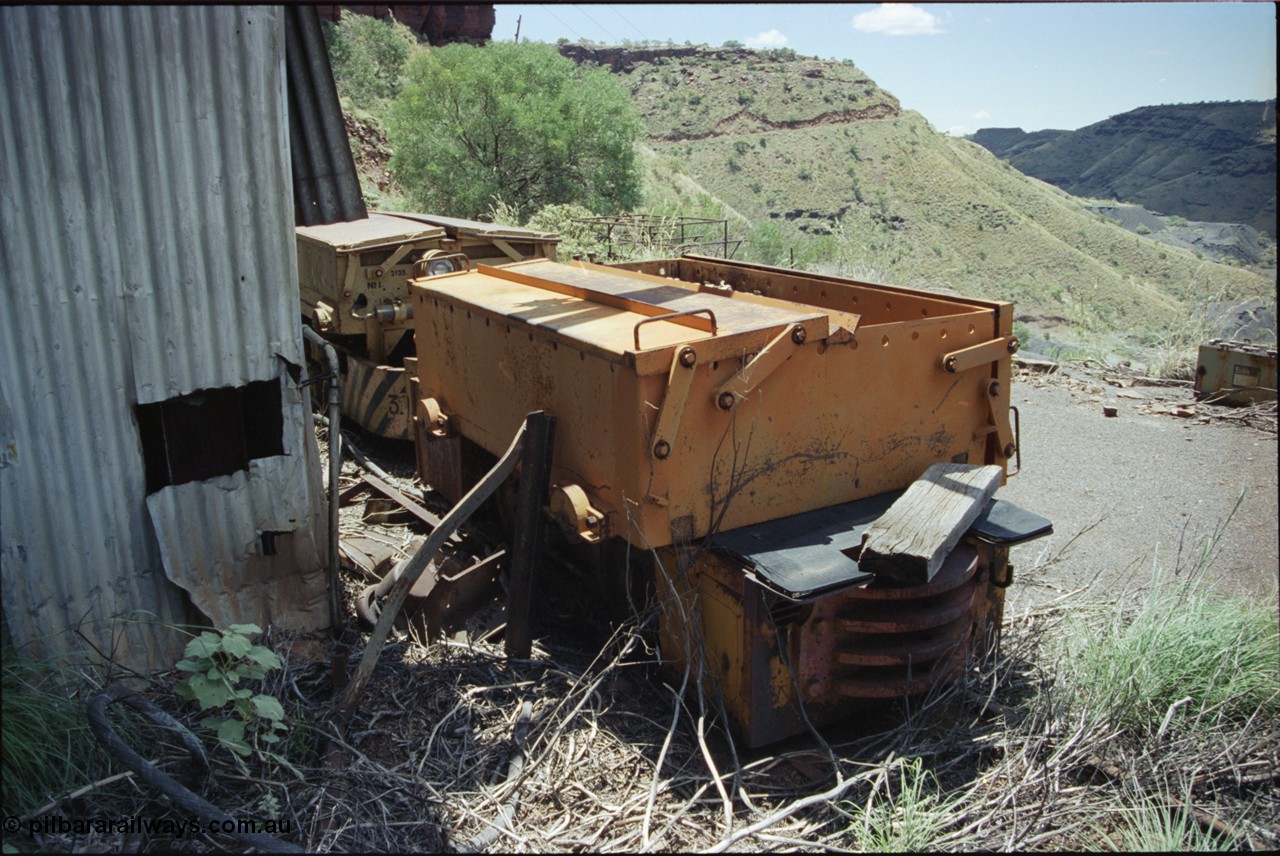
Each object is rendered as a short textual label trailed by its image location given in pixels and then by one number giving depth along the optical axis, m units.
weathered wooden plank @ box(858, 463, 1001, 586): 3.16
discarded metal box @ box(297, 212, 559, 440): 6.87
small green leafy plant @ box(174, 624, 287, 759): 3.01
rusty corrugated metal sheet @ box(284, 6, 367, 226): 3.97
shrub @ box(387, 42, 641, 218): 19.30
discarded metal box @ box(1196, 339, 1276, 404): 9.05
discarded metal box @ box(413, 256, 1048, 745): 3.34
